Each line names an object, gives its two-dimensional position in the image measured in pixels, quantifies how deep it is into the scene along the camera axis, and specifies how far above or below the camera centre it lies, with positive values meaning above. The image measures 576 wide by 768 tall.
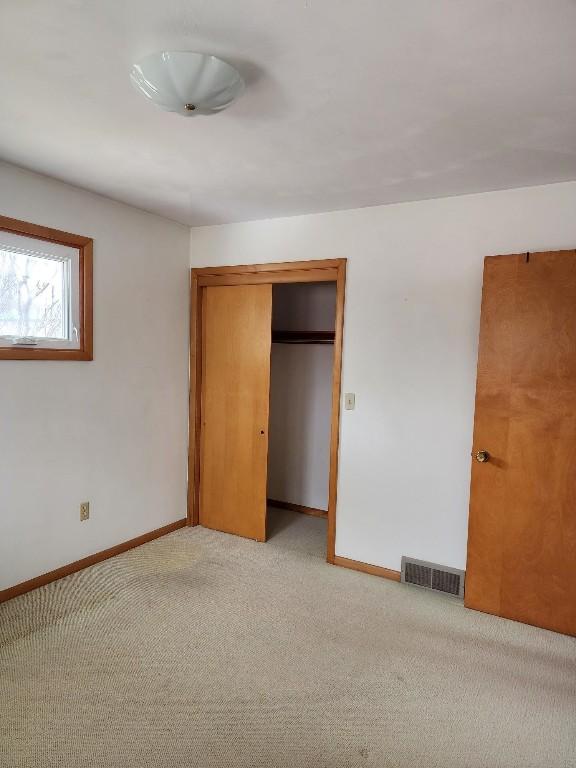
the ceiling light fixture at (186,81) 1.46 +0.88
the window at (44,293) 2.56 +0.33
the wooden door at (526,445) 2.42 -0.45
